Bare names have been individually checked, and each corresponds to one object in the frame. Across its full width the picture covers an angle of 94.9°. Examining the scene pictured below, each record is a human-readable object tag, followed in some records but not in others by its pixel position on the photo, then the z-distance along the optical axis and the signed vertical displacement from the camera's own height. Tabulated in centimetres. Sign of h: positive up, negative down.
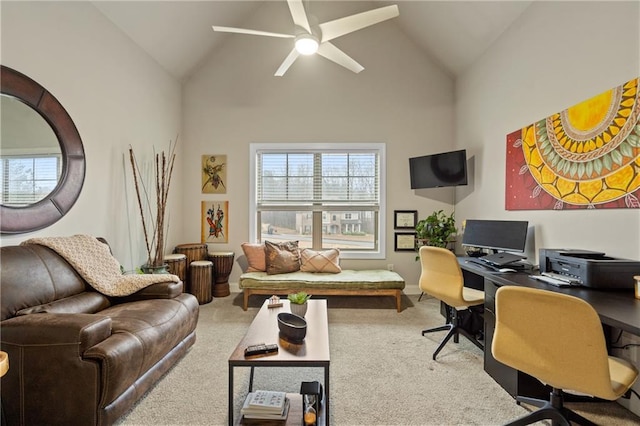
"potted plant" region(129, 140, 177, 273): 339 +15
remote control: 158 -74
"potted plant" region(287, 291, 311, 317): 212 -65
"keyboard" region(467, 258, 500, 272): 249 -44
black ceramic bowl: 175 -69
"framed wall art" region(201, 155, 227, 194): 452 +63
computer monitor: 274 -20
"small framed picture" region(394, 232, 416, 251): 450 -40
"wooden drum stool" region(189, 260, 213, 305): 386 -87
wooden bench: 368 -90
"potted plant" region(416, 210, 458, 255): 401 -21
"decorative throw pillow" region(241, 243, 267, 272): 415 -62
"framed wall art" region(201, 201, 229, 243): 454 -12
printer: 179 -34
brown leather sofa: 154 -77
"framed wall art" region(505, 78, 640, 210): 190 +46
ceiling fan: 225 +157
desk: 138 -47
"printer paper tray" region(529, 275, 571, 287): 194 -45
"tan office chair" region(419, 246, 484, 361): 250 -62
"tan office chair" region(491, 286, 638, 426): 128 -63
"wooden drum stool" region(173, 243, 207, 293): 408 -53
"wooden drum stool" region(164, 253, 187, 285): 363 -63
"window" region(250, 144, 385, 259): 459 +28
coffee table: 152 -77
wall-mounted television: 378 +62
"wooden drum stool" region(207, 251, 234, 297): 418 -80
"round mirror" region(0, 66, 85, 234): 211 +45
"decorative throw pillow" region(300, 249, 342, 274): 406 -65
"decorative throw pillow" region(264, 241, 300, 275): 401 -60
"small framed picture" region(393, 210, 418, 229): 450 -6
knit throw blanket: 222 -42
